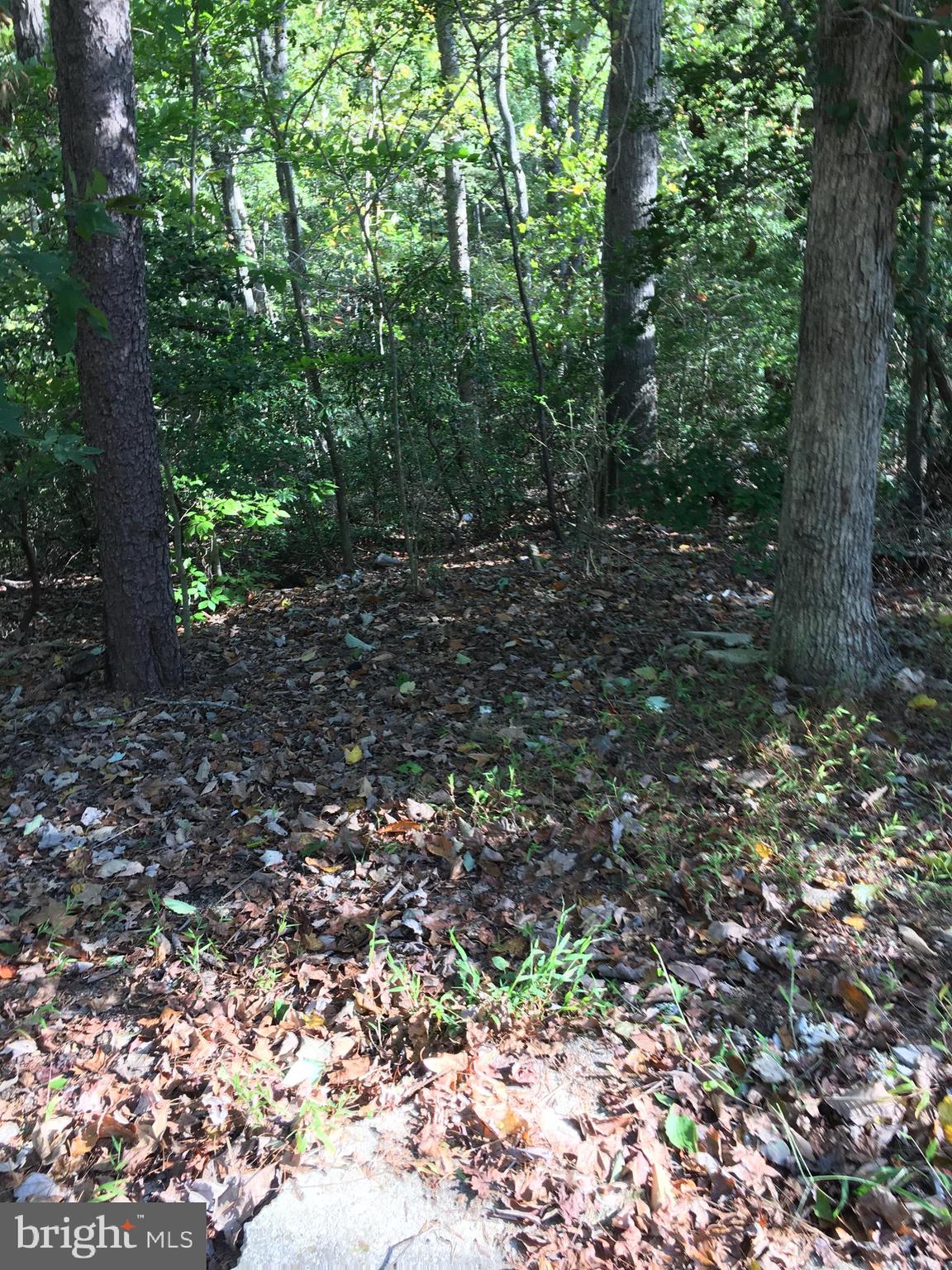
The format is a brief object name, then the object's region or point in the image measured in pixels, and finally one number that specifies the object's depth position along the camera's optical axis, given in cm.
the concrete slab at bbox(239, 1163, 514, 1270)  224
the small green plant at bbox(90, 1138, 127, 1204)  241
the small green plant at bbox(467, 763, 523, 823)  411
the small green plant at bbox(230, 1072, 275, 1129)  261
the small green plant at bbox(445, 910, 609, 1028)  298
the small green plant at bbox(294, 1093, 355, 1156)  253
